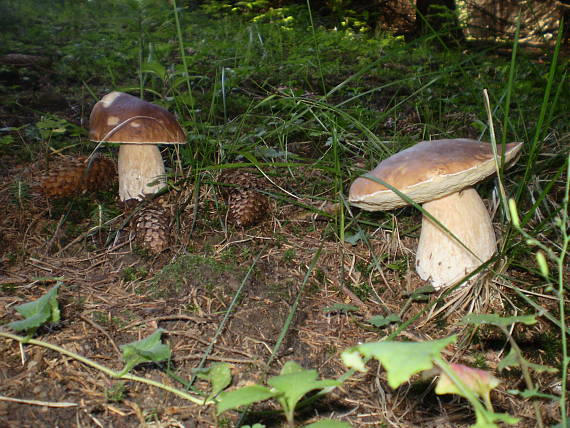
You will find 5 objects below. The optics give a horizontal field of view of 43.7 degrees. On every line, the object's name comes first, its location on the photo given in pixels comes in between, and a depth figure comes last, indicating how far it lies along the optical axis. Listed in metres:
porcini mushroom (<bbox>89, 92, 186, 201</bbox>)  0.64
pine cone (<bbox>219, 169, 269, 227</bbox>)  0.65
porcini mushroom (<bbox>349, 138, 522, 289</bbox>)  0.54
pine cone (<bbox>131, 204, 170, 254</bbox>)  0.62
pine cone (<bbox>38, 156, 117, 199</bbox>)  0.68
